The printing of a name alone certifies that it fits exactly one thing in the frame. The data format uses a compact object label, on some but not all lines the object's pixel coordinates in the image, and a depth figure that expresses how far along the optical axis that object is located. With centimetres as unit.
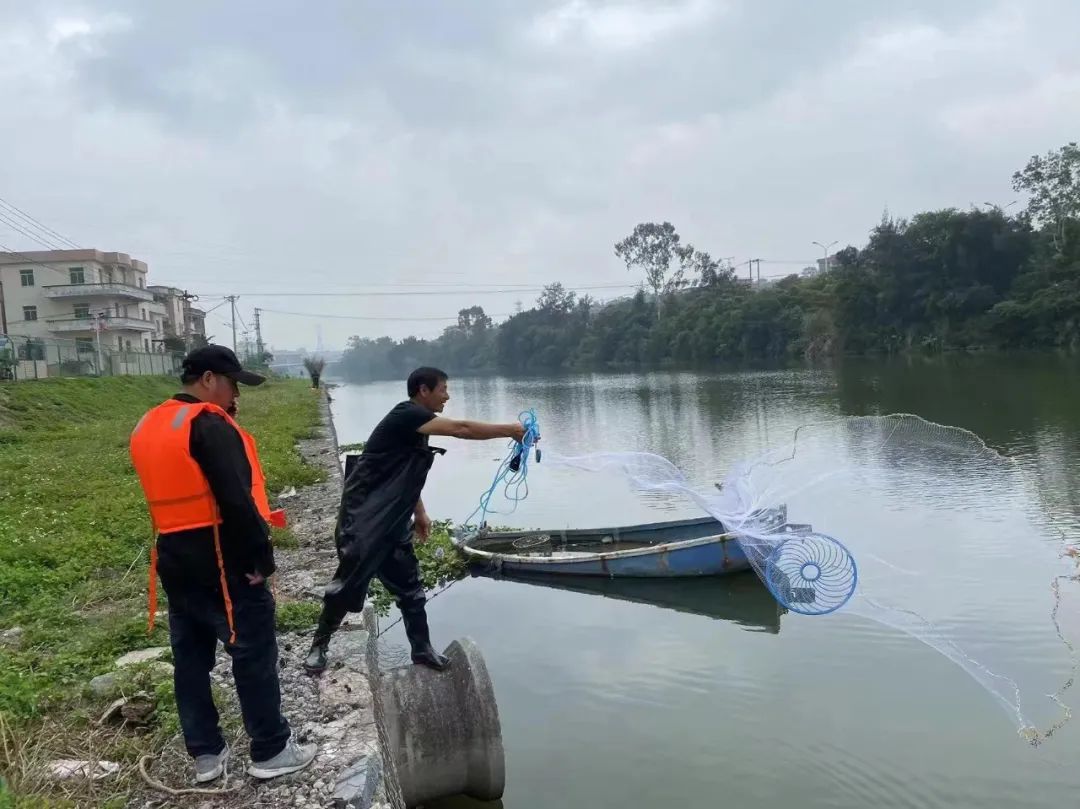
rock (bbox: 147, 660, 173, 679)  545
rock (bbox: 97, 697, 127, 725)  487
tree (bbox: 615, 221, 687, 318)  9325
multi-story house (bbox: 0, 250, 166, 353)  5997
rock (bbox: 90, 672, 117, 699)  521
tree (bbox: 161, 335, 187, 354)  6925
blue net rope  545
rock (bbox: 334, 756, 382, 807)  395
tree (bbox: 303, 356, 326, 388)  5638
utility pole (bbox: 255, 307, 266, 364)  10172
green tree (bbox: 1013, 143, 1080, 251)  5500
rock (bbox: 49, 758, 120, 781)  423
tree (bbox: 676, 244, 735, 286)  9288
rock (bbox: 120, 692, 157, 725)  485
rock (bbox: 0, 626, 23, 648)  634
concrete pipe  525
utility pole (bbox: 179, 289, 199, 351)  7011
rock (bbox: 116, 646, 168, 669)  577
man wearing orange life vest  355
